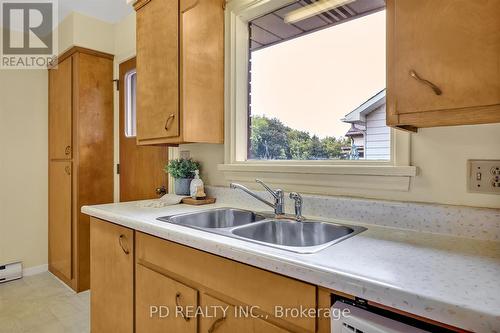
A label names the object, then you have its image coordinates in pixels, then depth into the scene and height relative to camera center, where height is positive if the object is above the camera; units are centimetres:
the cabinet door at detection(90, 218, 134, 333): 146 -61
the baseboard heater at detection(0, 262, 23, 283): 277 -104
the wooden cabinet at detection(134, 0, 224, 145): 169 +56
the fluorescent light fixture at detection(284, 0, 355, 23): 157 +85
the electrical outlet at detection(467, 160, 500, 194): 102 -5
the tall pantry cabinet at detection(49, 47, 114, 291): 263 +12
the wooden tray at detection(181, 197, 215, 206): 182 -24
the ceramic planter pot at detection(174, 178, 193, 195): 202 -15
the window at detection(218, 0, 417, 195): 138 +35
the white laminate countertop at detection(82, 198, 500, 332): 60 -28
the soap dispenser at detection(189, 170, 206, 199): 186 -17
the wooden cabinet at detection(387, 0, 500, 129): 78 +29
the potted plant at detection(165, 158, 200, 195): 201 -7
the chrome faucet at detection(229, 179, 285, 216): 147 -20
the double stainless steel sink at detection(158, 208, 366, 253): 125 -30
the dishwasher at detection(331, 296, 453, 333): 65 -36
